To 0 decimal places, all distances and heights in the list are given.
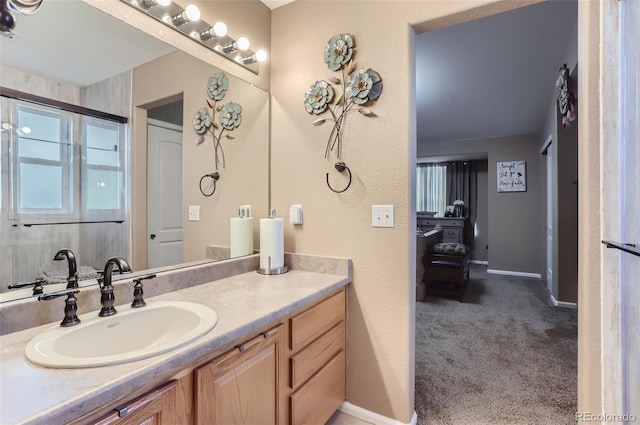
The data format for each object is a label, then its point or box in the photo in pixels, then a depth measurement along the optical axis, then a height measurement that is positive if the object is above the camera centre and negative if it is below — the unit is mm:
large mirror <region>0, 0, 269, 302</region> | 1005 +280
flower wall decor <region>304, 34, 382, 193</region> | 1656 +694
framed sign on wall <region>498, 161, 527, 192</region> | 5402 +646
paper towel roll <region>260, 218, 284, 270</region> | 1738 -175
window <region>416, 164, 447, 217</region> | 6930 +571
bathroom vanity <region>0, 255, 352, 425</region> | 648 -437
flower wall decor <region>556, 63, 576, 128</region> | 2533 +1010
